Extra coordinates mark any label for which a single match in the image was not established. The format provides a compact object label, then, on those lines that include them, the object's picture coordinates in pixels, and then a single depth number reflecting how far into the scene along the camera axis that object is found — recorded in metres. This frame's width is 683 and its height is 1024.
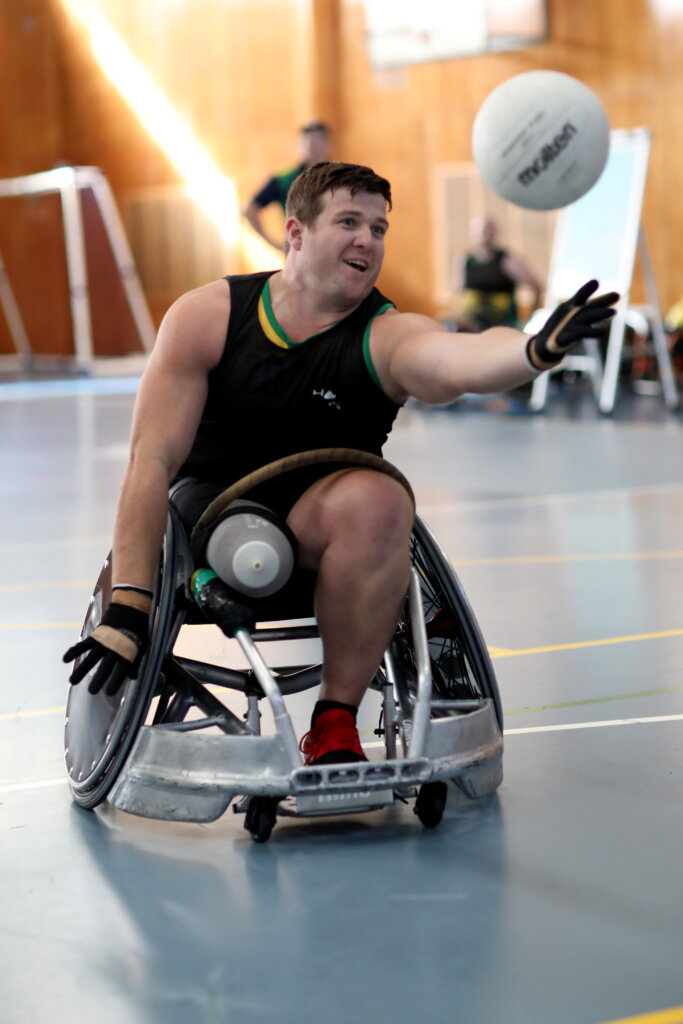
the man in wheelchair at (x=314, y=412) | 5.40
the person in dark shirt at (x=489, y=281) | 25.14
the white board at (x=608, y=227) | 22.64
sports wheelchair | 5.17
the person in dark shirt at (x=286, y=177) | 15.41
